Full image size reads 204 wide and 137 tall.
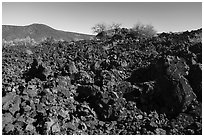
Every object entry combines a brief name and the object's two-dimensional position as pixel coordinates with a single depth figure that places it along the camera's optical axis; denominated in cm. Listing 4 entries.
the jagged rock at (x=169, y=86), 378
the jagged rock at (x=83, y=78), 427
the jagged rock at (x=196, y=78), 401
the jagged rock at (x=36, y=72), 430
